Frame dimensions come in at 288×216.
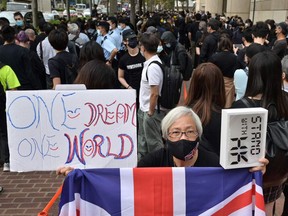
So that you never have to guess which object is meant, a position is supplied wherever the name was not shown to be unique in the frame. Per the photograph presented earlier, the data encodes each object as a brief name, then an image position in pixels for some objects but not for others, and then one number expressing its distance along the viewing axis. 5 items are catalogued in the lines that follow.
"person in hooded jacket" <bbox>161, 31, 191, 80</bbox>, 5.78
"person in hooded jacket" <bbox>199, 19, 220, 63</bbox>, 8.47
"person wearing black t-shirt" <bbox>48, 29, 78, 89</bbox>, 5.39
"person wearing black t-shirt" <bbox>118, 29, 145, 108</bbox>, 5.93
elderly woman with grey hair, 2.46
